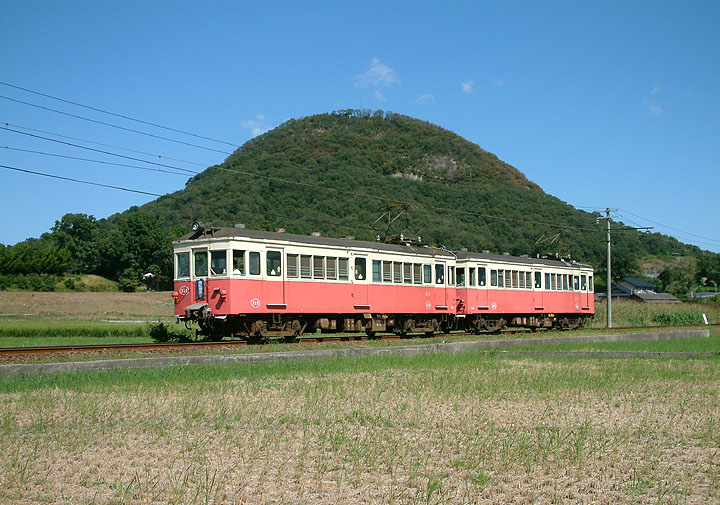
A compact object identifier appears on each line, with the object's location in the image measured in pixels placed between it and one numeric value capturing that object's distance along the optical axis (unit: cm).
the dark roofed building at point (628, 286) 11031
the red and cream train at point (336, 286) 2289
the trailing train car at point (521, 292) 3359
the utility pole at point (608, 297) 4381
